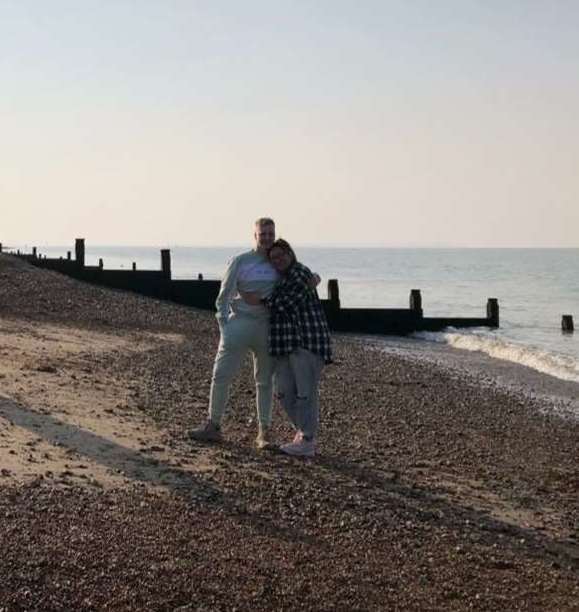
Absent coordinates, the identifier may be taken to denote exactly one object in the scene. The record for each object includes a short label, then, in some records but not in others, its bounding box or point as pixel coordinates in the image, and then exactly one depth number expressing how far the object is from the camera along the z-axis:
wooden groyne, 25.89
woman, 6.88
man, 6.93
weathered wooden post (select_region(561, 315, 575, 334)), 28.97
